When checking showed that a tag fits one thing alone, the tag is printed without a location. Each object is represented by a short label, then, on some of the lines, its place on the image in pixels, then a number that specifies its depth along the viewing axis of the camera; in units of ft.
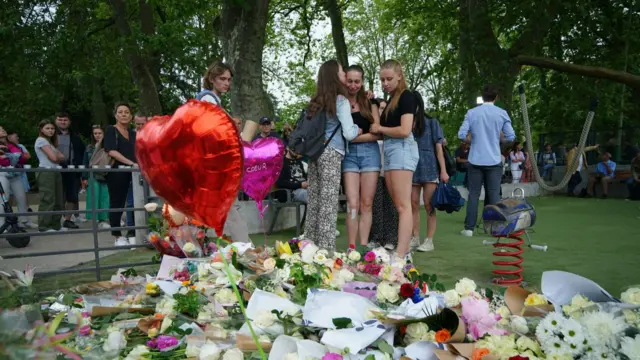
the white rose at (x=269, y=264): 10.02
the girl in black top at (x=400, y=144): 15.07
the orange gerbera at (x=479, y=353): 6.25
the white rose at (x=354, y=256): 10.81
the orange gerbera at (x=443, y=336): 6.84
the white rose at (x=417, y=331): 7.16
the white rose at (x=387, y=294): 8.54
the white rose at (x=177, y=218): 14.15
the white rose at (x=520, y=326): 6.98
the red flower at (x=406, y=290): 8.36
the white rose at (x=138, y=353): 7.07
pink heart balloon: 13.24
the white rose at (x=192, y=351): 7.26
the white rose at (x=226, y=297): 9.18
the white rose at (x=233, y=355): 6.31
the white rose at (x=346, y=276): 9.81
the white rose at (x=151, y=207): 15.25
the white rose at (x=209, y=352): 6.82
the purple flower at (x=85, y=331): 7.42
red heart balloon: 6.37
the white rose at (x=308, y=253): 10.13
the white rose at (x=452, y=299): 7.72
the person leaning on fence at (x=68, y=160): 25.64
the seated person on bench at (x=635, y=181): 45.75
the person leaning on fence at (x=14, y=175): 22.89
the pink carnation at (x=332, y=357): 6.43
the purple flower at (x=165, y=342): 7.73
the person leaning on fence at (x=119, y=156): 20.63
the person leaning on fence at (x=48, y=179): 23.12
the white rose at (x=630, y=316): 6.07
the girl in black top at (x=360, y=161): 15.85
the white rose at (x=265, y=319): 7.73
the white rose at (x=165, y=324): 8.41
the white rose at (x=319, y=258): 10.00
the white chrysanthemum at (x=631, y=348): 5.28
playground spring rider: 13.60
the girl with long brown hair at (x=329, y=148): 15.29
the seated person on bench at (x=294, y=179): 24.02
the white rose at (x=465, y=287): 7.90
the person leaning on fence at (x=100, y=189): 24.48
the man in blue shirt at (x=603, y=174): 51.16
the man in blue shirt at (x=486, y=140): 19.21
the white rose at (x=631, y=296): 6.55
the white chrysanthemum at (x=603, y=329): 5.71
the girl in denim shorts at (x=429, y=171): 18.37
